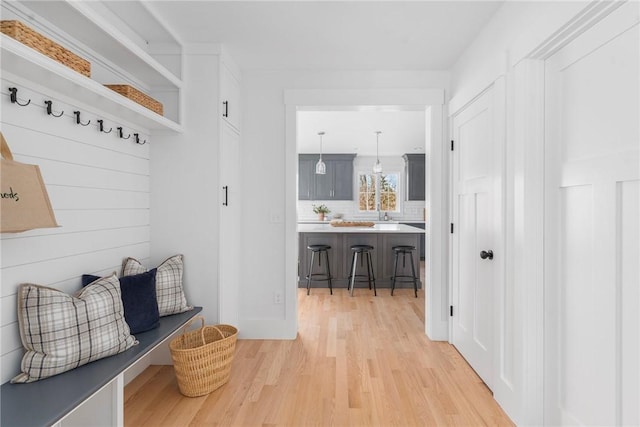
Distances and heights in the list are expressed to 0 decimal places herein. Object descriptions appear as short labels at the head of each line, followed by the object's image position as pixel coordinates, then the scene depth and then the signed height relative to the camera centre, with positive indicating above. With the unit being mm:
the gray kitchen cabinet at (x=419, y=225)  7515 -217
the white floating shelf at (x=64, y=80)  1259 +611
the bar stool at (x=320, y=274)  4836 -831
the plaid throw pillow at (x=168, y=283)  2256 -481
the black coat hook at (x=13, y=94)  1447 +520
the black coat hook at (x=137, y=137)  2381 +551
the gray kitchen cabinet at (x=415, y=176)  7754 +926
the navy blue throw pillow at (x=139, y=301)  1977 -526
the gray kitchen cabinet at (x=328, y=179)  7879 +859
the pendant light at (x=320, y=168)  6691 +949
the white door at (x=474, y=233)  2238 -130
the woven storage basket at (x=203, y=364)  2057 -946
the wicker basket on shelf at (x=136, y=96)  1963 +732
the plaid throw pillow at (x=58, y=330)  1465 -532
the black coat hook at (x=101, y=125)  2014 +541
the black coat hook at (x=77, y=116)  1823 +536
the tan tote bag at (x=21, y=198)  1287 +66
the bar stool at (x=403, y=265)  4691 -742
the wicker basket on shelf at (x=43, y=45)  1259 +700
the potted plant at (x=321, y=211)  7824 +100
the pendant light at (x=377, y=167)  6559 +944
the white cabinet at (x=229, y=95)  2681 +1012
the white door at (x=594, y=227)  1283 -45
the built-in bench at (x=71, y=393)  1223 -728
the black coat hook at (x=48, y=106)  1623 +522
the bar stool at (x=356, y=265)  4727 -726
